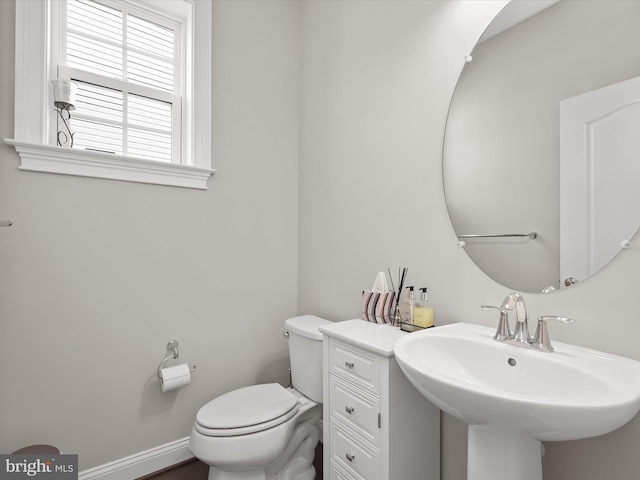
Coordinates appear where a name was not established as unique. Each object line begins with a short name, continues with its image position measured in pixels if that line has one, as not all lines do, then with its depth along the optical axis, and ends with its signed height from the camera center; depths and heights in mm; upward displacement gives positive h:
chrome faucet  930 -255
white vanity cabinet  1074 -609
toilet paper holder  1709 -571
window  1408 +792
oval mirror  892 +314
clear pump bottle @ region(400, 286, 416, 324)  1339 -269
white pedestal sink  640 -339
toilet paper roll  1610 -673
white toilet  1300 -770
